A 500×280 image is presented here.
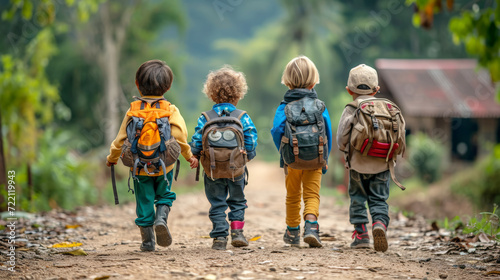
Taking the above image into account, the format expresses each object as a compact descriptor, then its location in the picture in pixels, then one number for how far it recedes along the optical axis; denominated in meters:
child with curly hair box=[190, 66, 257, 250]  9.50
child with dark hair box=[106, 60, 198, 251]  9.37
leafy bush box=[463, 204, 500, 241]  11.21
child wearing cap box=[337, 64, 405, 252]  9.92
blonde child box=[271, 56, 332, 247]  9.80
